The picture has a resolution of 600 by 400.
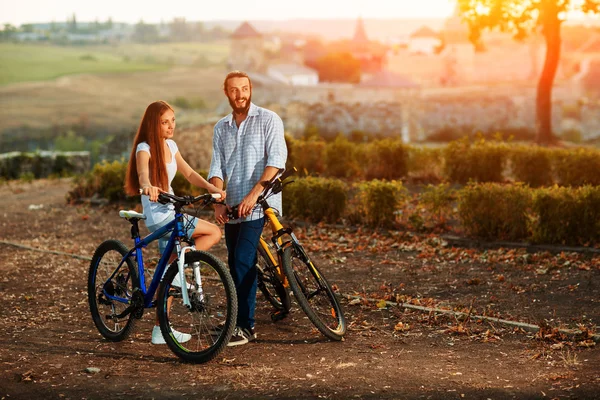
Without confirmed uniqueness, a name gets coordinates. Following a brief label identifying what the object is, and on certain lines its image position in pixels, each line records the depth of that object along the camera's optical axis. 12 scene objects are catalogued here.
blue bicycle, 5.51
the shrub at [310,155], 16.98
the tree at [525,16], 26.80
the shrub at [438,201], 11.07
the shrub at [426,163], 15.47
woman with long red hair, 5.79
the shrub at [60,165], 21.55
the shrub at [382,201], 11.16
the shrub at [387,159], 15.71
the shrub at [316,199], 11.71
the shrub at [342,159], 16.28
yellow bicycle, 5.86
